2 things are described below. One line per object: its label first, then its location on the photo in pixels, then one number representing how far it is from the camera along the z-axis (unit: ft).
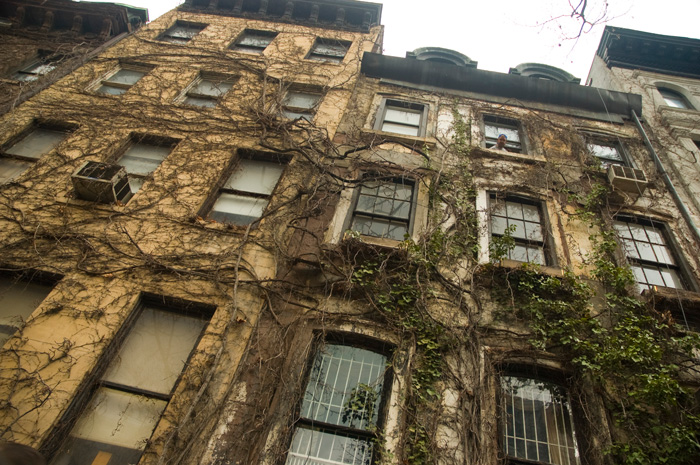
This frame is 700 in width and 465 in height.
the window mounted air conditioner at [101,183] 21.26
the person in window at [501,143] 29.45
